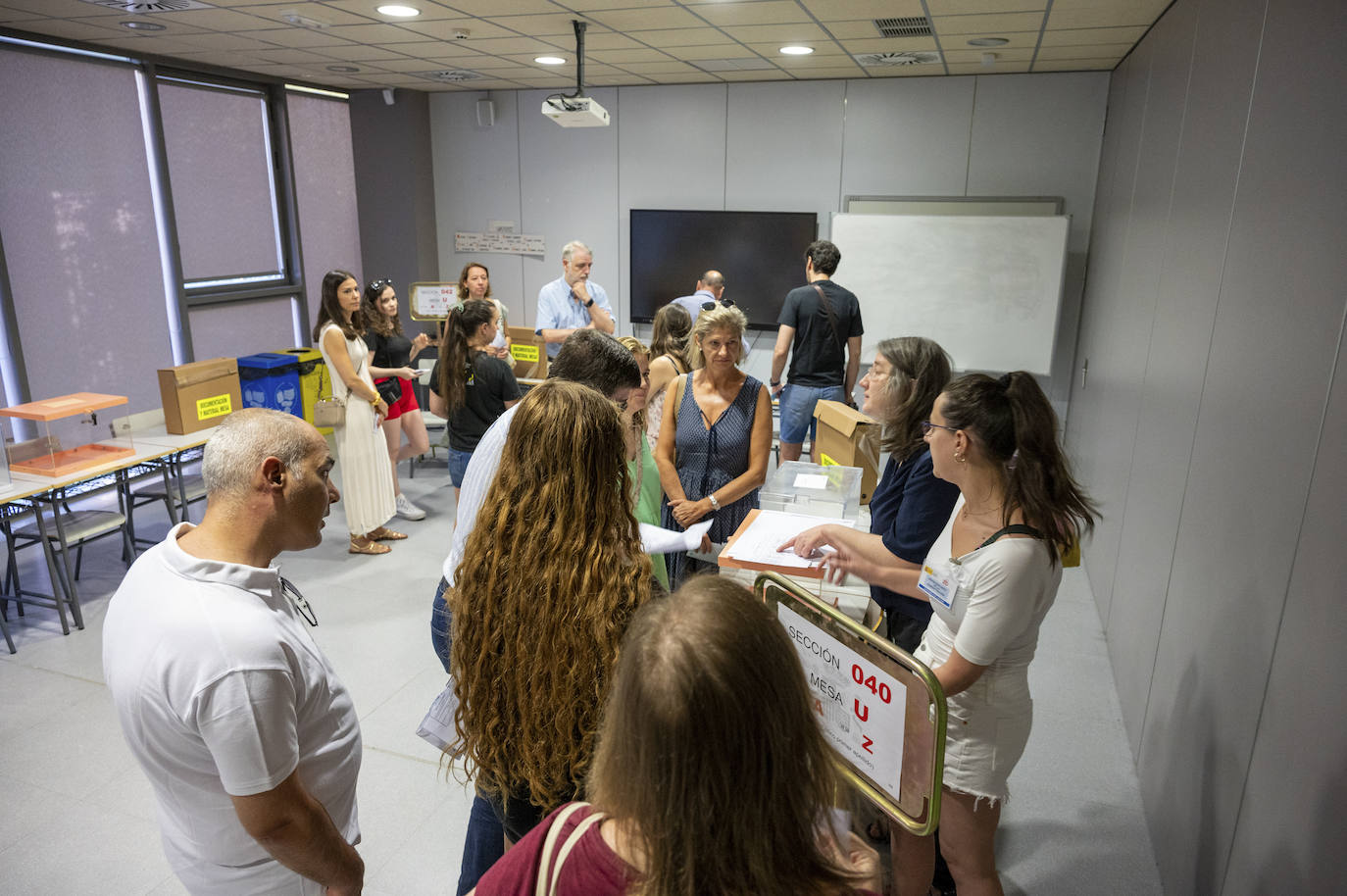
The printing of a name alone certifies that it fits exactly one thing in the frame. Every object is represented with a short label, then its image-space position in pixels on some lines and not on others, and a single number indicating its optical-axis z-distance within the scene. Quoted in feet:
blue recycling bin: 18.51
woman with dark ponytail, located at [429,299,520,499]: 12.71
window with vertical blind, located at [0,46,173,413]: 17.13
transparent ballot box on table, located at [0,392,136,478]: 12.04
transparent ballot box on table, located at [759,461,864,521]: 8.35
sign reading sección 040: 3.39
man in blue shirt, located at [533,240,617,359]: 18.37
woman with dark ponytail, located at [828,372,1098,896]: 5.21
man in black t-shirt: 16.34
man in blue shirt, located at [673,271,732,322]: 16.42
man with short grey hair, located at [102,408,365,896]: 4.02
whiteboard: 19.49
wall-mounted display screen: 21.94
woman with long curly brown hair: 4.09
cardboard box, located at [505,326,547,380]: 20.22
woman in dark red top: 2.40
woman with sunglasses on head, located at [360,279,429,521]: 15.44
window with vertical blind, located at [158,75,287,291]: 21.29
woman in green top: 7.57
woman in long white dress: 14.21
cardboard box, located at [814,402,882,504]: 10.70
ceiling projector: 17.13
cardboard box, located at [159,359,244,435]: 14.28
